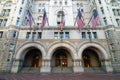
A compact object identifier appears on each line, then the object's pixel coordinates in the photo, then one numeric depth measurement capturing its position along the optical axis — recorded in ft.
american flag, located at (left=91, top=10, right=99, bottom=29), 77.97
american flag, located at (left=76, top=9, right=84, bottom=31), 77.62
